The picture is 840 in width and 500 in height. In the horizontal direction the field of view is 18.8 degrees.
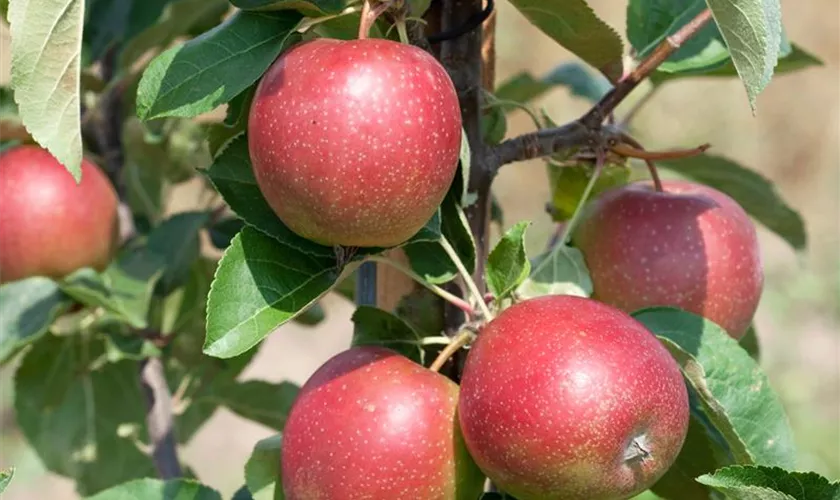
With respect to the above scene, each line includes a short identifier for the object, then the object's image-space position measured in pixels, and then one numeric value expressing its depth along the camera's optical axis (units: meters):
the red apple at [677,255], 0.92
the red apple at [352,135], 0.80
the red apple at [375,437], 0.82
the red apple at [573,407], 0.80
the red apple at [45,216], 1.06
